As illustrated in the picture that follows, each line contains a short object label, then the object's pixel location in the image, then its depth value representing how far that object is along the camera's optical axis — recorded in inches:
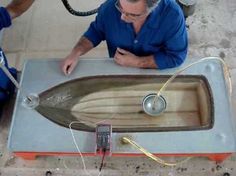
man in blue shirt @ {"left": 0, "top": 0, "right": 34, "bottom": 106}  71.2
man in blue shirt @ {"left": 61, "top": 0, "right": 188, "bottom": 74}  54.5
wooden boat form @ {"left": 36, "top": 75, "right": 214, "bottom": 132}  66.2
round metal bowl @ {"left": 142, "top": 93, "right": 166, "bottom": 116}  66.6
